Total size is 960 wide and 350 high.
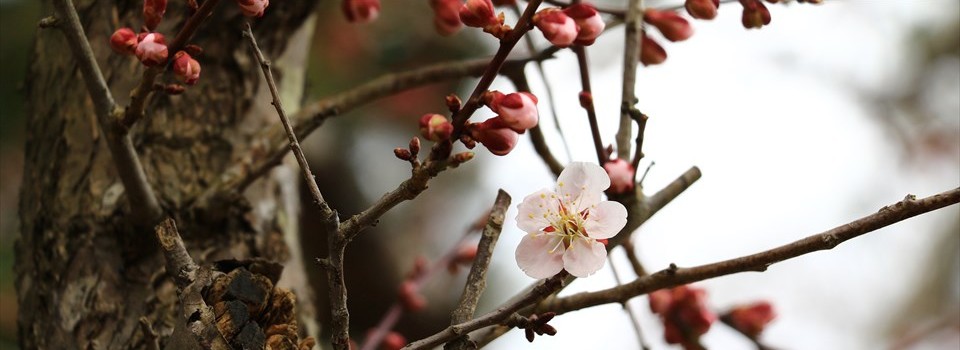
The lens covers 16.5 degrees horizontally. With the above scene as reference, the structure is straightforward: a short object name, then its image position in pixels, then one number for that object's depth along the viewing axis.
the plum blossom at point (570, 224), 0.75
